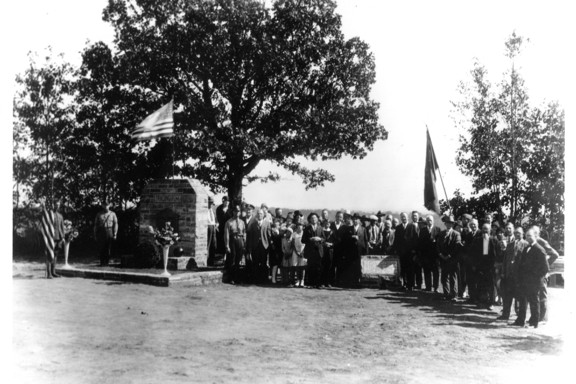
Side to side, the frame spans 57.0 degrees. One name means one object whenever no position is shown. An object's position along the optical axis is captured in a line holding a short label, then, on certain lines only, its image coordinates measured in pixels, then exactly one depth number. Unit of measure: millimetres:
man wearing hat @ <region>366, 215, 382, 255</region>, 13203
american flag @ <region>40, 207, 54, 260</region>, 11117
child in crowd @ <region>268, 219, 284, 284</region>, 12812
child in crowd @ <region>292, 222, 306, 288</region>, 12398
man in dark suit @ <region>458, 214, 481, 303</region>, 10516
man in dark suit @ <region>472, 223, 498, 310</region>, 10258
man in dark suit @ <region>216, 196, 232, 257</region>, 14617
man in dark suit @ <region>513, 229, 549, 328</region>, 8297
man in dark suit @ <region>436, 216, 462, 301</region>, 10984
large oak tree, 17562
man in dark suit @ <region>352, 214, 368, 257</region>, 12984
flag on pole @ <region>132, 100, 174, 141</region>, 13227
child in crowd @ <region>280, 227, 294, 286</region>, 12445
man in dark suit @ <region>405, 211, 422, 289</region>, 12060
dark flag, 12641
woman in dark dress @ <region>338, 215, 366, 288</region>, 12570
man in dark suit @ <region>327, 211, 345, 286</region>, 12594
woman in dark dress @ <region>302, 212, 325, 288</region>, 12250
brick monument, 14148
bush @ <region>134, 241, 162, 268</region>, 13078
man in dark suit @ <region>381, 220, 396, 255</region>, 13073
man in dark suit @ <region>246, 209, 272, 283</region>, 12766
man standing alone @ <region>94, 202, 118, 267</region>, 14180
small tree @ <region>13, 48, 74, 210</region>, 12773
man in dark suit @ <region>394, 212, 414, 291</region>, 12219
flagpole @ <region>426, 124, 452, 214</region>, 12138
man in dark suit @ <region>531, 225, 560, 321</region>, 8469
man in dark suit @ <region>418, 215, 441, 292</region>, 11805
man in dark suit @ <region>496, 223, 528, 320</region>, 8773
